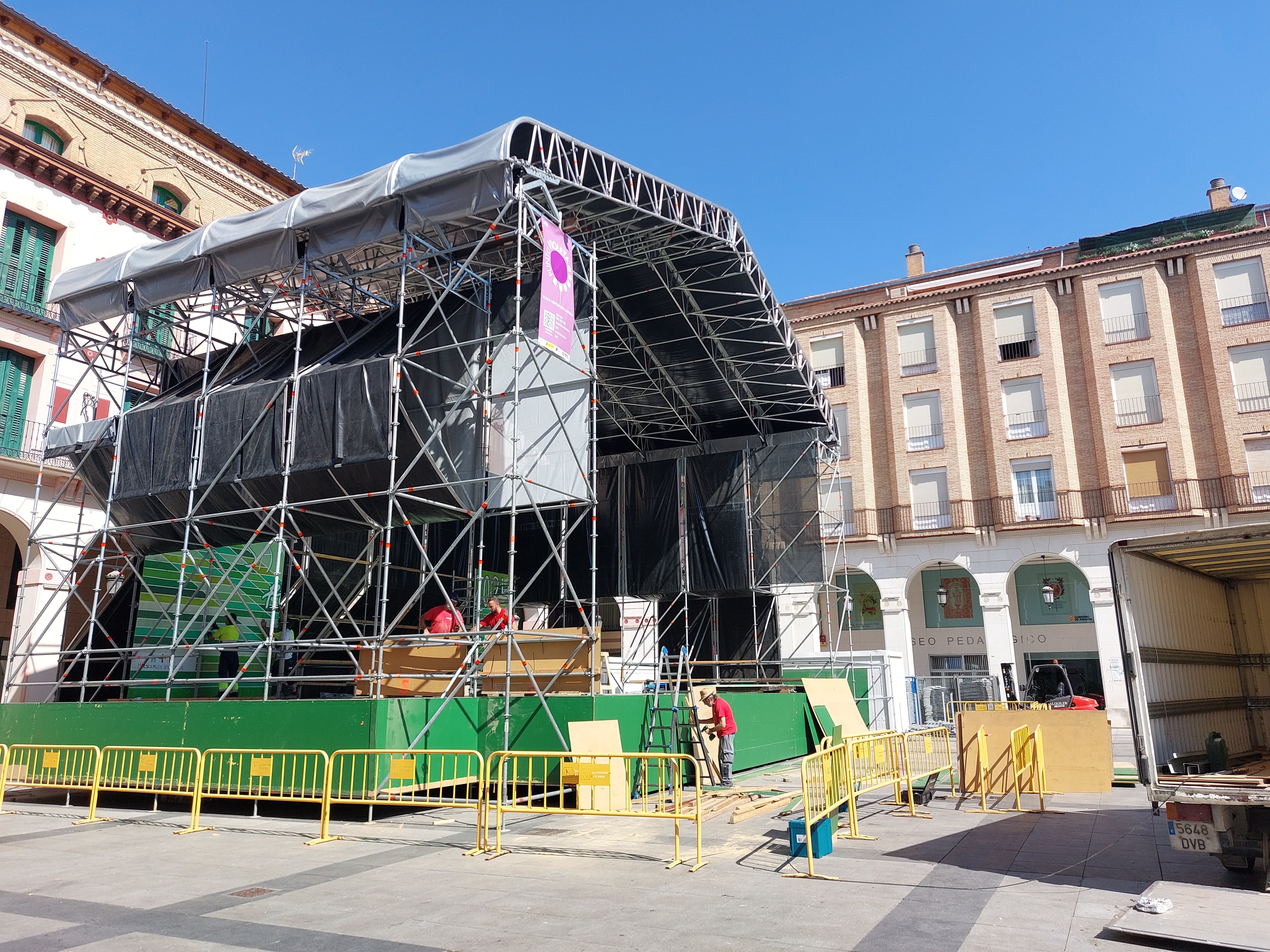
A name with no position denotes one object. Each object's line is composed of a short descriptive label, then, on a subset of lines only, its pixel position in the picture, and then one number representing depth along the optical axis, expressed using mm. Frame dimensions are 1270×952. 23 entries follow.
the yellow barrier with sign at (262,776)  11773
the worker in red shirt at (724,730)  14867
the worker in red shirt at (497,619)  14586
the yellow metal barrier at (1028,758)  12812
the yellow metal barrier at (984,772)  12367
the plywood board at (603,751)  12289
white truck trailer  7371
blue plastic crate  8609
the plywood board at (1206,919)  5809
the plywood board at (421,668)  14219
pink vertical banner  14953
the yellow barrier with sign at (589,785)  9258
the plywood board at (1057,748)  12875
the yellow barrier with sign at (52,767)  14195
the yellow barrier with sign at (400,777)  11805
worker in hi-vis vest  18078
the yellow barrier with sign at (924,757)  12273
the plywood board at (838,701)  18219
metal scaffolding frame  15039
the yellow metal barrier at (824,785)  8391
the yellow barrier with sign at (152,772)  13711
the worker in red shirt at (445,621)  15148
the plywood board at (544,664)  14531
